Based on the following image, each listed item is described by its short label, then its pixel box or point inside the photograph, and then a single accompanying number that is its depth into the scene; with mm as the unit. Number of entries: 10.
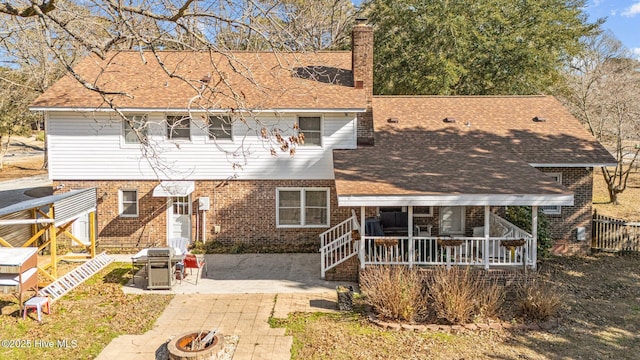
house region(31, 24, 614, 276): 15078
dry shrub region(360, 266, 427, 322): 9383
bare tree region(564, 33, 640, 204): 23689
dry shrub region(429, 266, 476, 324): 9195
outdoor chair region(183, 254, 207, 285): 12031
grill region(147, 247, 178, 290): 11398
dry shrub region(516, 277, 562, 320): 9461
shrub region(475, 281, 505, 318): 9438
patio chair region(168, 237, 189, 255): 13623
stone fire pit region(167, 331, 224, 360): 7133
